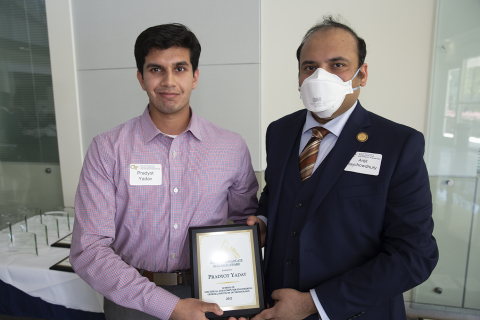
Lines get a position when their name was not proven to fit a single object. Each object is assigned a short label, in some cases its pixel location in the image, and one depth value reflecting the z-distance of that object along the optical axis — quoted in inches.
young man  57.1
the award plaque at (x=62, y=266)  82.3
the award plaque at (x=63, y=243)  95.9
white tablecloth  83.1
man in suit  43.3
